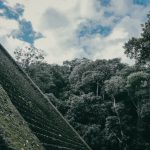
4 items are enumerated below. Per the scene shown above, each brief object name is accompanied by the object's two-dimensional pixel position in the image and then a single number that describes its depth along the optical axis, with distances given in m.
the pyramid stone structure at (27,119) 2.45
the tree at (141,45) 14.04
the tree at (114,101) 25.59
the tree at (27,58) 31.97
